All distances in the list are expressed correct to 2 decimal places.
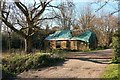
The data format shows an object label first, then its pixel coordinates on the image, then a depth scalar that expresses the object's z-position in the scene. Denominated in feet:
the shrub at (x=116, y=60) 18.30
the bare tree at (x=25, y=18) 28.64
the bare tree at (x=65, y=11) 29.32
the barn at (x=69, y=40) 48.15
